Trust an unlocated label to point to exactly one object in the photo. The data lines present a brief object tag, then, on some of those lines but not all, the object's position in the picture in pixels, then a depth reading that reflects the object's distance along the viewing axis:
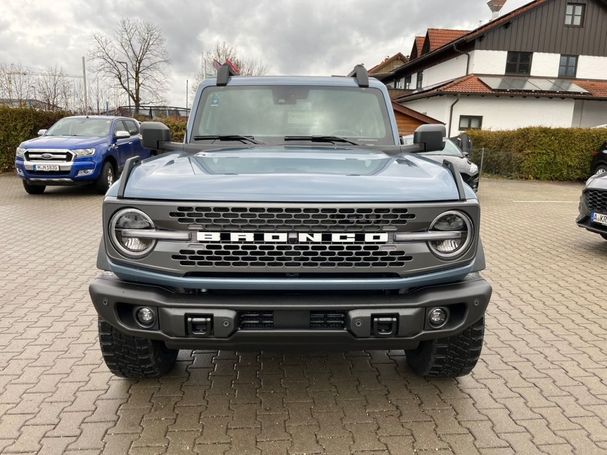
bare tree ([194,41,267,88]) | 37.73
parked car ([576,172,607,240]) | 6.70
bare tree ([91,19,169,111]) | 37.69
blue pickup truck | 10.86
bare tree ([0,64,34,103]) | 23.23
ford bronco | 2.39
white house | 26.55
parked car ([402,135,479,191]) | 10.22
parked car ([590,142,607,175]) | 16.25
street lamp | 37.50
